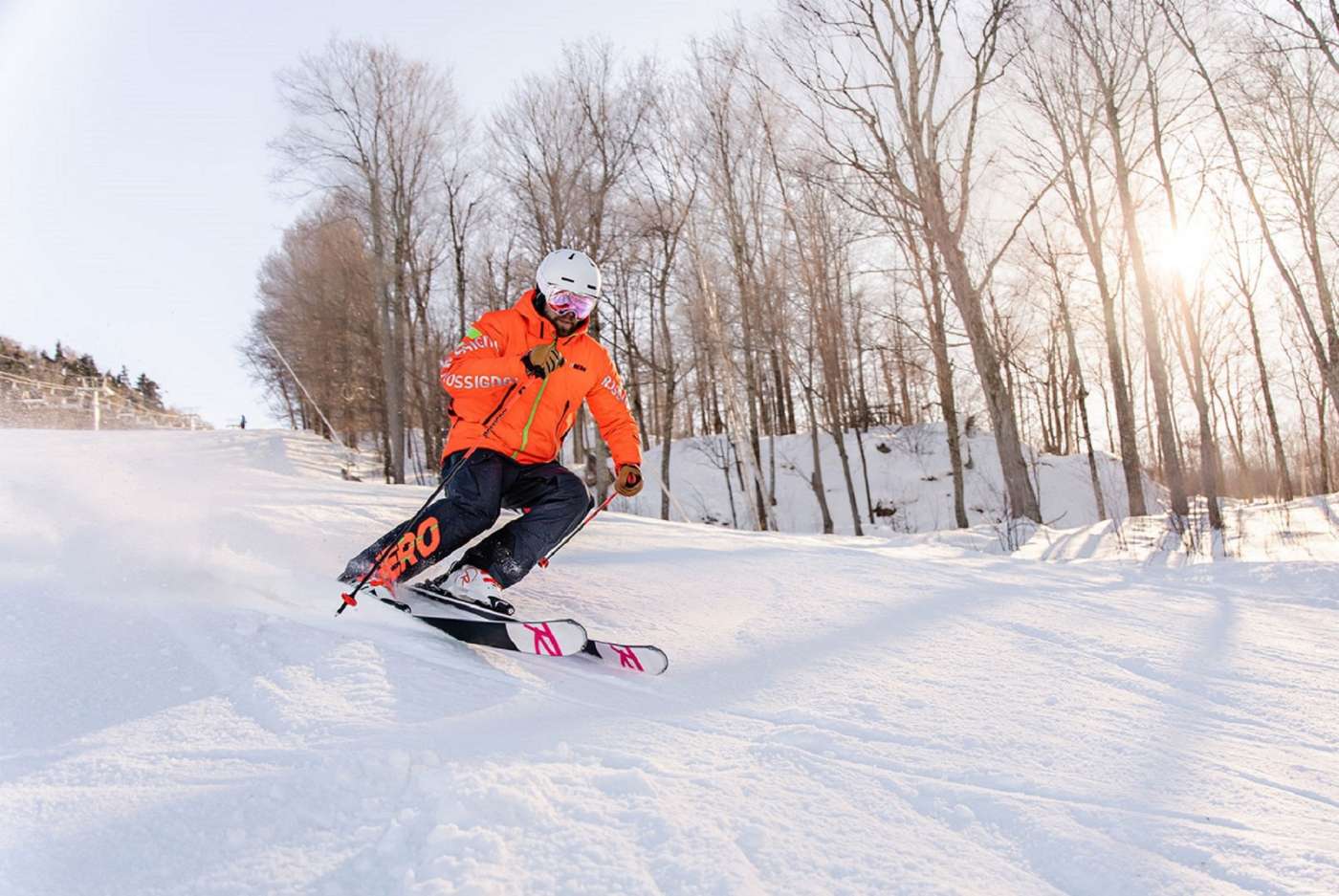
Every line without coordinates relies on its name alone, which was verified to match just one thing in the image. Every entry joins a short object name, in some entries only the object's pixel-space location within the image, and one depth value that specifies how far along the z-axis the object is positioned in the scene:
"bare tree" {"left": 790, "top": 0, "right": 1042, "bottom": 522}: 11.08
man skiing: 3.16
